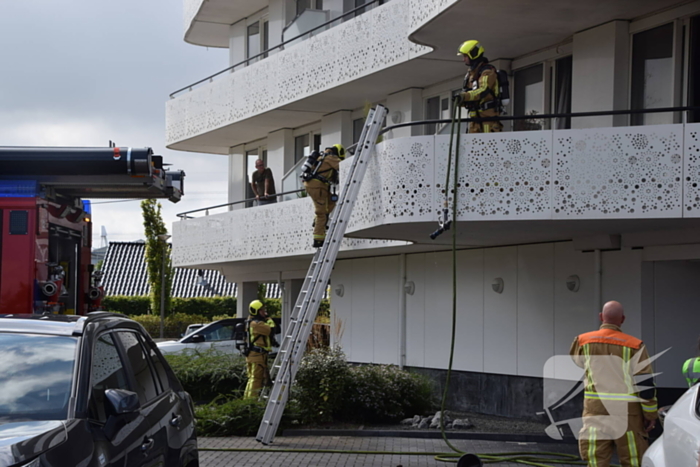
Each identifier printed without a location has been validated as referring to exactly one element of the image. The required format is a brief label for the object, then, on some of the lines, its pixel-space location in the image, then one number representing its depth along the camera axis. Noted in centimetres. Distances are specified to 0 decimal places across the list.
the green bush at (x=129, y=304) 4962
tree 4547
